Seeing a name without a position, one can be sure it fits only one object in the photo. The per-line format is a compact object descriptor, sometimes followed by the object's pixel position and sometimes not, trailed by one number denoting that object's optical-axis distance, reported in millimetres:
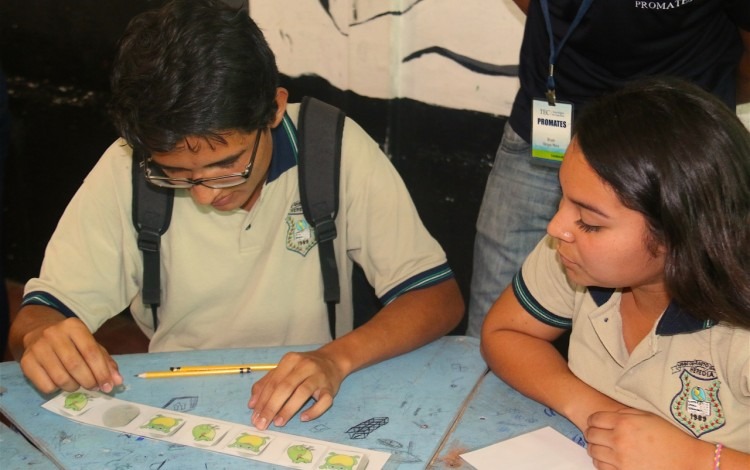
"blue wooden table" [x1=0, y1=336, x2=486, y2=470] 1508
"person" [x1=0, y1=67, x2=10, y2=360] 2830
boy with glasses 1732
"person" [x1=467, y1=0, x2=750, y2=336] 2031
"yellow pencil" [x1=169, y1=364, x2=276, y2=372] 1771
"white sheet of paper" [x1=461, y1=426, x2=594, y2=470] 1469
